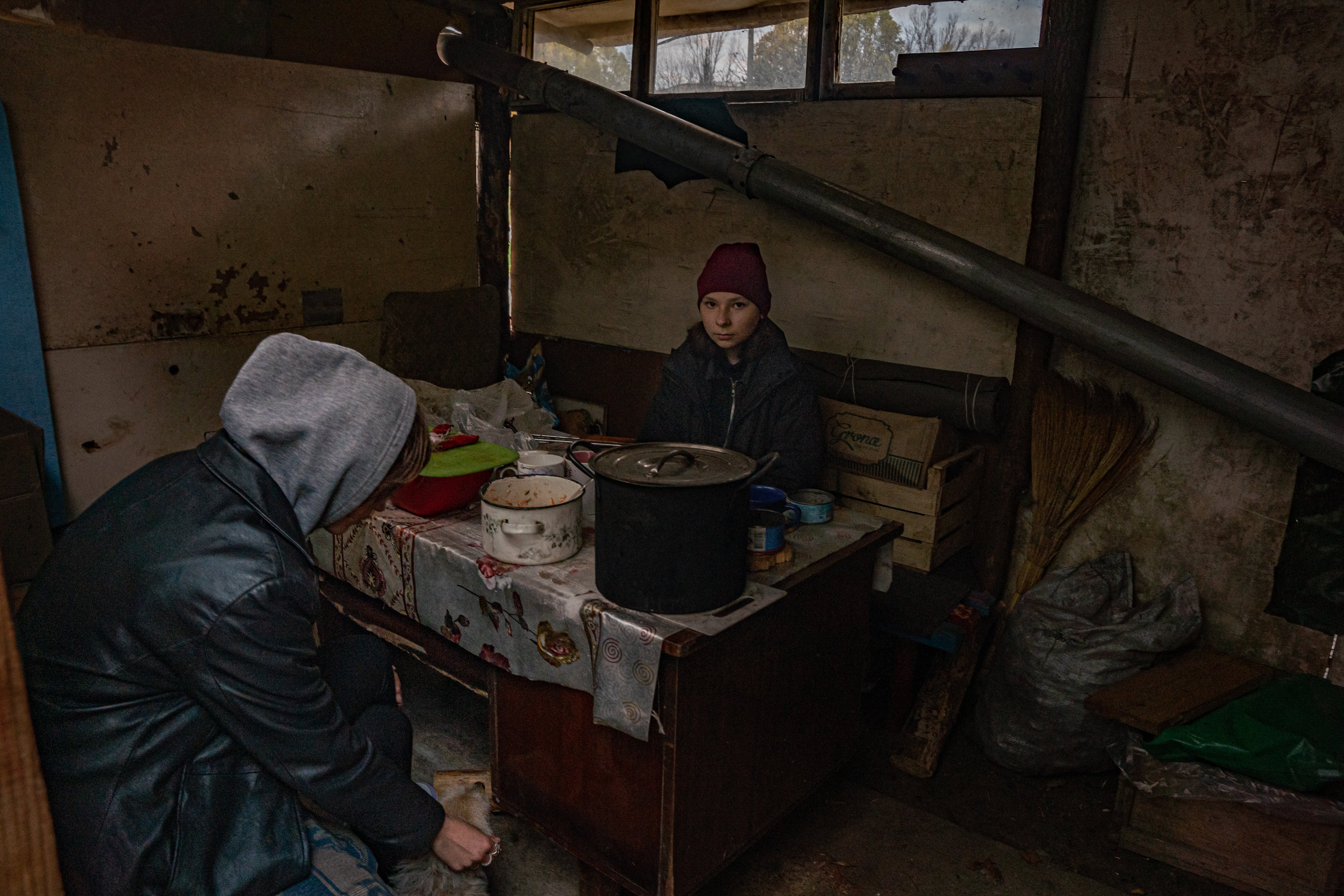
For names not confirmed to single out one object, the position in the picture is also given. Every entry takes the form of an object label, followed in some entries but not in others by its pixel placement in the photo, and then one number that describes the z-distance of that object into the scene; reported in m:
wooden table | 2.08
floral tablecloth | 2.02
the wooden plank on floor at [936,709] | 3.19
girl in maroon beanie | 3.07
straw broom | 3.26
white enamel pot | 2.20
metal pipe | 2.66
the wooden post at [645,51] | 4.36
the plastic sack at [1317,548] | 2.87
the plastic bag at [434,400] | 3.97
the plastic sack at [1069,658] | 3.01
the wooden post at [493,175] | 4.97
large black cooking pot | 1.92
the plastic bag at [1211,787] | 2.47
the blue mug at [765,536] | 2.25
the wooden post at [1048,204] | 3.12
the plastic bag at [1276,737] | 2.53
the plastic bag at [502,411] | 3.67
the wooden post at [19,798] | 0.76
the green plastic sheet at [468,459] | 2.59
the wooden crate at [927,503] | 3.34
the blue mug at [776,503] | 2.51
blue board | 3.26
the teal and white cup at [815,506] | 2.62
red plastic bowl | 2.56
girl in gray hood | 1.44
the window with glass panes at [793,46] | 3.36
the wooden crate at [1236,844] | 2.50
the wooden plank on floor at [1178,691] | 2.74
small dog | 1.87
